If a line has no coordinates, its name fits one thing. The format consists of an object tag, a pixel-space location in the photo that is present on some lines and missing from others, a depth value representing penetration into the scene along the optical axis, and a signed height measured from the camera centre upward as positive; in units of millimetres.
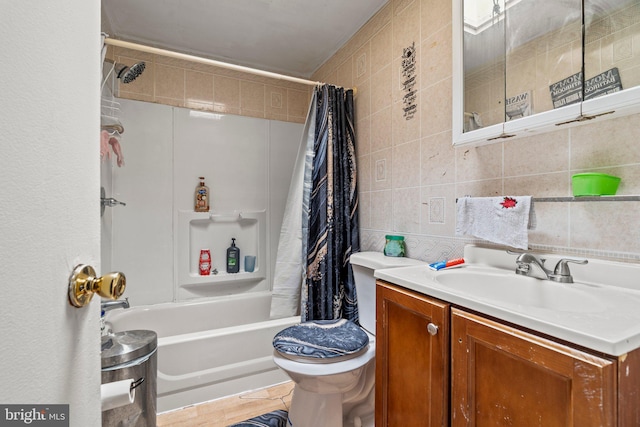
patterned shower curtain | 1889 -26
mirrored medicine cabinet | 833 +512
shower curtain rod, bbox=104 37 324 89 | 1502 +901
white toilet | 1188 -625
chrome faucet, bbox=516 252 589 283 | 891 -184
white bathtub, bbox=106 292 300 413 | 1646 -848
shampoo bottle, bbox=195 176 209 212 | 2312 +127
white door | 285 +20
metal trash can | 1146 -641
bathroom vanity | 525 -322
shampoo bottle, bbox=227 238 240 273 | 2412 -378
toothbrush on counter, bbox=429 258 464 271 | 1140 -209
